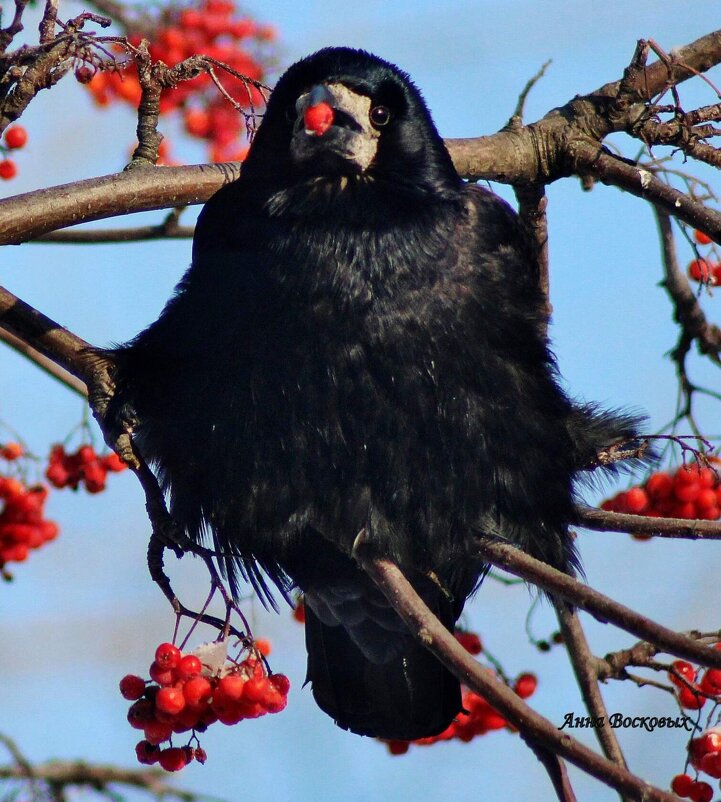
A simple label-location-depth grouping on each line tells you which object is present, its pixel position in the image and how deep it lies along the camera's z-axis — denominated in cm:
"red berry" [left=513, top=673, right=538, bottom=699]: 590
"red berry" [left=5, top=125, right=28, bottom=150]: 604
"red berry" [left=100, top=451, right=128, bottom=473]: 609
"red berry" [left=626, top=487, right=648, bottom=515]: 552
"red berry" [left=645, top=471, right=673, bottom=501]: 553
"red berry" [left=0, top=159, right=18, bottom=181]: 624
